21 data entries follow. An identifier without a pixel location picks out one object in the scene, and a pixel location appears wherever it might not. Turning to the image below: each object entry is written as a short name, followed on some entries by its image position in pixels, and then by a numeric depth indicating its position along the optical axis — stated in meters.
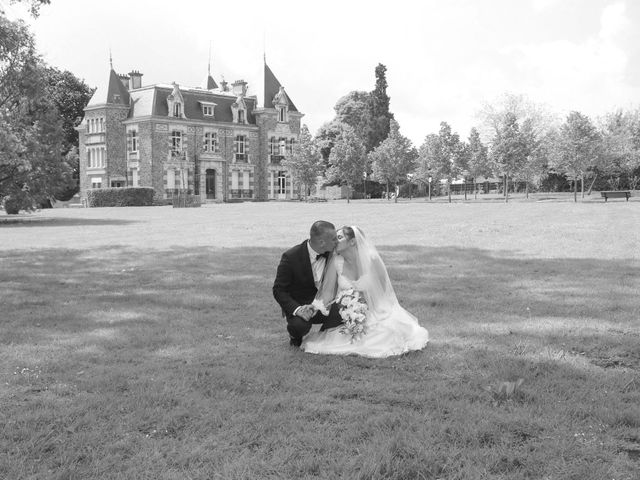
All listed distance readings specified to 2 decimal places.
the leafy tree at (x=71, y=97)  65.25
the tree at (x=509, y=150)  53.69
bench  47.43
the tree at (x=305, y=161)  59.59
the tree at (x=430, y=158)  61.62
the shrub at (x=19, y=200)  30.78
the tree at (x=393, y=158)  61.97
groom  6.32
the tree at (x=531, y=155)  55.38
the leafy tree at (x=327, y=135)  83.12
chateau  56.81
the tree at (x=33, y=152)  27.48
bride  6.32
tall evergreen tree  77.56
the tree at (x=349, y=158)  62.62
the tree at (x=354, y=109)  80.09
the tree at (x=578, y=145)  49.34
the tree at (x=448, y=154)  61.53
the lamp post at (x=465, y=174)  66.88
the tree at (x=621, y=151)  59.28
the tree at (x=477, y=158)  64.06
